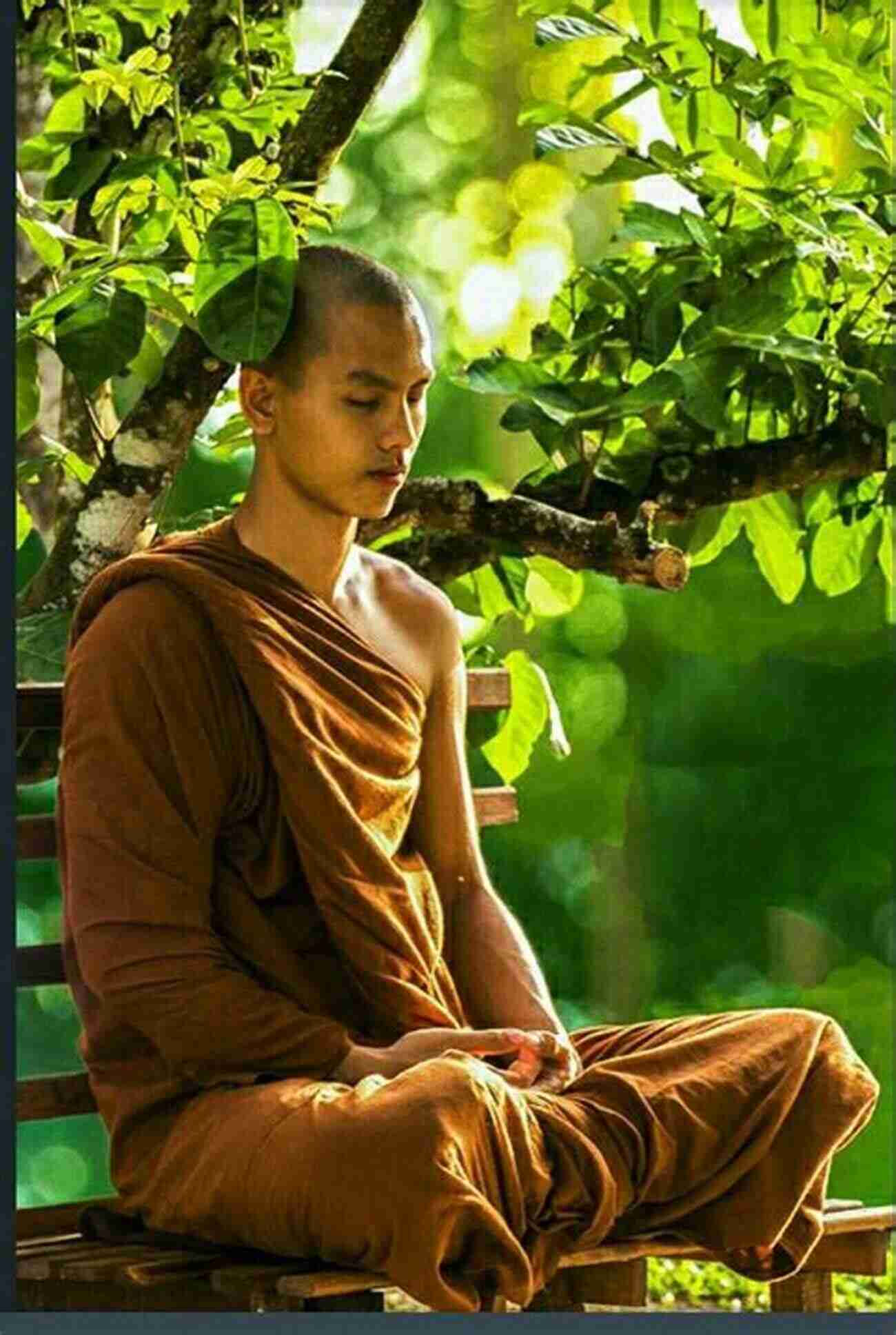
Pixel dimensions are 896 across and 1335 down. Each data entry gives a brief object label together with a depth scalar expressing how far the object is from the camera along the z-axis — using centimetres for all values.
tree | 604
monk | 480
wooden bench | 486
